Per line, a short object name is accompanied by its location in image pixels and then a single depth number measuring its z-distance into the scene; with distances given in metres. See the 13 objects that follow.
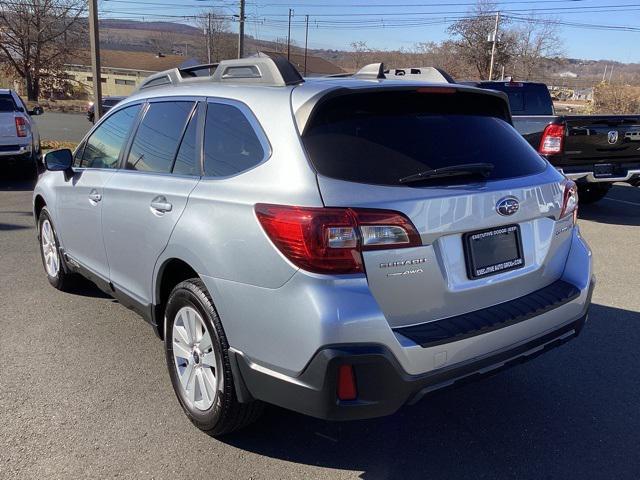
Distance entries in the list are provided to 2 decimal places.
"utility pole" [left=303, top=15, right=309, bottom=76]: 90.19
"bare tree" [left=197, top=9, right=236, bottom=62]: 77.19
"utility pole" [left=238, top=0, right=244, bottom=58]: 38.28
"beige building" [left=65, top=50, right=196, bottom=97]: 82.56
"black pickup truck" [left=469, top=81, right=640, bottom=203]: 8.09
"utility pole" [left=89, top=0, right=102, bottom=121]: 13.25
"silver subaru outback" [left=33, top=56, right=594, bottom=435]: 2.33
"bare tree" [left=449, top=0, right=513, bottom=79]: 60.84
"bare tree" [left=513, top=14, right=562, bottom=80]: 66.56
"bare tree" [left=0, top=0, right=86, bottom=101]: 46.16
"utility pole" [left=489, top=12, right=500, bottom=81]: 51.03
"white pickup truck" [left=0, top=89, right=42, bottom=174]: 11.07
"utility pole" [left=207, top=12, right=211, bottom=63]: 73.86
